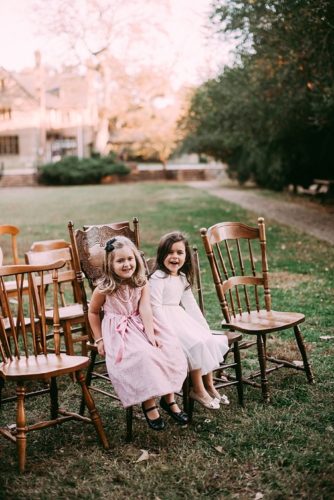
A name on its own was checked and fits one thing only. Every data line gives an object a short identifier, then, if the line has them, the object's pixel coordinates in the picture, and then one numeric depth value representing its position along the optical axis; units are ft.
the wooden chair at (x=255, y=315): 15.70
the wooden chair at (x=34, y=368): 12.63
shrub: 128.67
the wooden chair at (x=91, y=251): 15.44
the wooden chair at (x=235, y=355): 15.30
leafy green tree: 40.34
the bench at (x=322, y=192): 69.00
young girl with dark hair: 14.29
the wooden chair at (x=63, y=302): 17.58
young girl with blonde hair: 13.26
